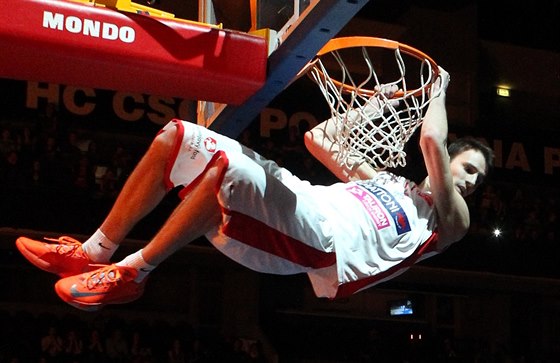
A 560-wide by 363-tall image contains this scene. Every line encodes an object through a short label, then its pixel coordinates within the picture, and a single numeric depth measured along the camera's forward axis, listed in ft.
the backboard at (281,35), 10.90
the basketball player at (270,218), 10.44
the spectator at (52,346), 31.04
